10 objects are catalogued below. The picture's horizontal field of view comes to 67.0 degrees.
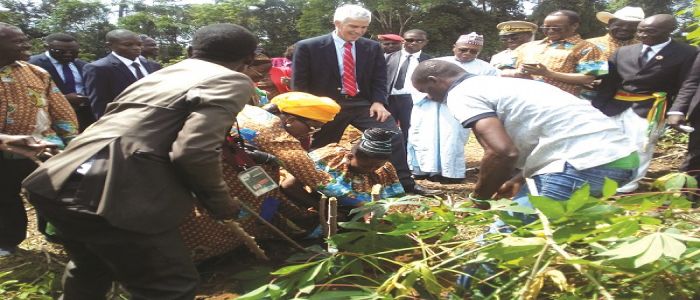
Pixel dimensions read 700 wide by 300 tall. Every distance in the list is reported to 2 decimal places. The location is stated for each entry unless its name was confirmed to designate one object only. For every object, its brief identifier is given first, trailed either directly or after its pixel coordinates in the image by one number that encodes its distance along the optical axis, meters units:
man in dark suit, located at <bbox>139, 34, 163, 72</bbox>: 5.73
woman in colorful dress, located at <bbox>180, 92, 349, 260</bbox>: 2.54
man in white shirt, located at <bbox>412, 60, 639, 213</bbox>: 2.06
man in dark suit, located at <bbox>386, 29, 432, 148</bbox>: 5.43
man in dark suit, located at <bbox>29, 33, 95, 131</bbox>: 4.34
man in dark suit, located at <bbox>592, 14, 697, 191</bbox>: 3.79
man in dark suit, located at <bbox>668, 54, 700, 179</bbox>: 3.67
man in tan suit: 1.56
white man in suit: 4.01
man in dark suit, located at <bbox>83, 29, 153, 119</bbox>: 3.89
